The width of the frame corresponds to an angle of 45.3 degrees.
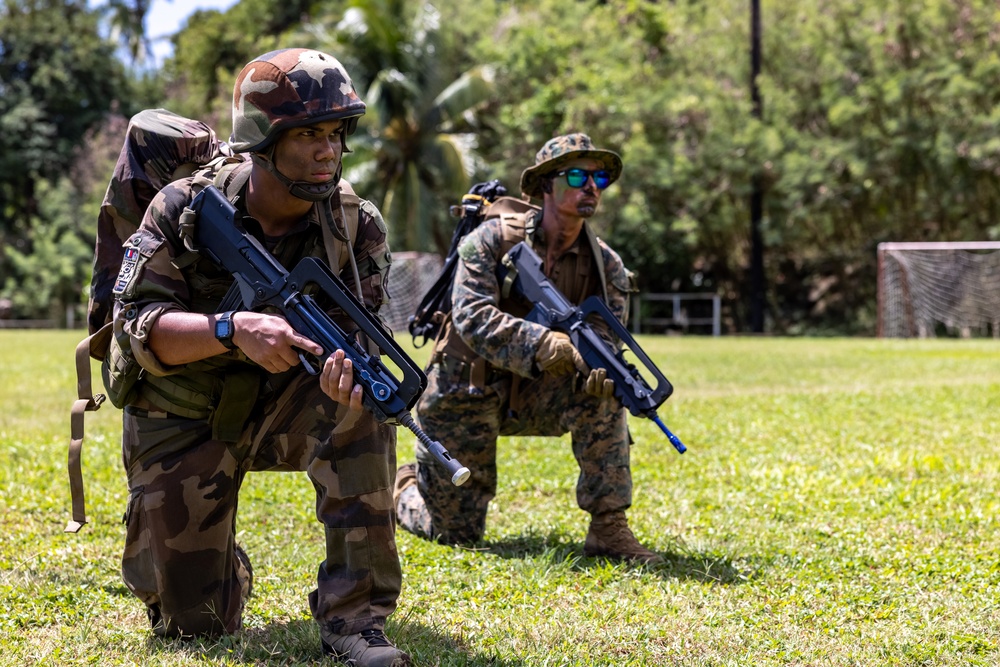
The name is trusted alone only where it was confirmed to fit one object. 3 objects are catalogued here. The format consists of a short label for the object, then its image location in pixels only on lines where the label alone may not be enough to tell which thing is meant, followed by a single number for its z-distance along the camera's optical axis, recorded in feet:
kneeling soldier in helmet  12.66
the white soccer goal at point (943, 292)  91.35
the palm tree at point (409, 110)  116.37
